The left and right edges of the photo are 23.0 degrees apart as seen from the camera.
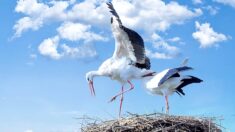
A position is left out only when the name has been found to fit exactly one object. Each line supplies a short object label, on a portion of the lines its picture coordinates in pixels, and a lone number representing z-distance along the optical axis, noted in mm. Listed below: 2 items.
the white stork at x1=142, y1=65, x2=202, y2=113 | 9156
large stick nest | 7891
